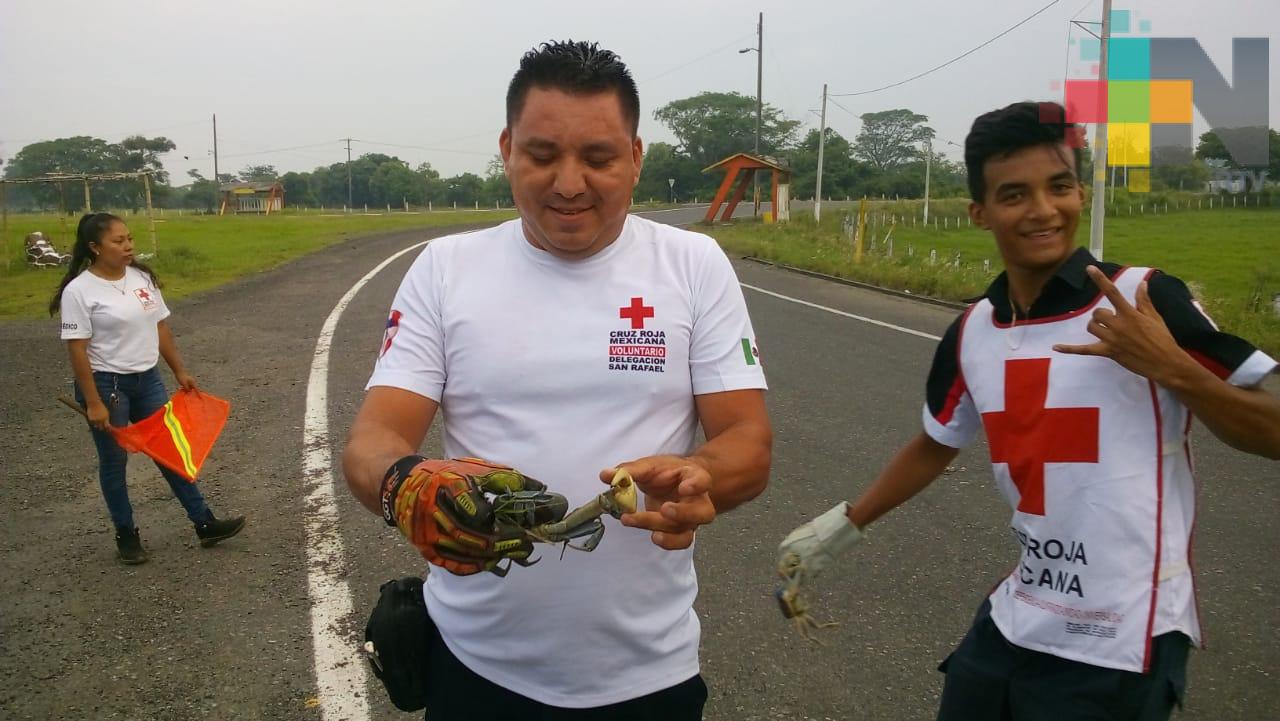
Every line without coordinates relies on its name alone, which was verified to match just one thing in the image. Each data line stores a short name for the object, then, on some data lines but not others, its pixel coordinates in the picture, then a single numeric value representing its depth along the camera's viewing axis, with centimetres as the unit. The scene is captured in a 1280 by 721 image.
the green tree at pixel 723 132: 10725
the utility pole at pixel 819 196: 4106
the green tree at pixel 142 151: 8319
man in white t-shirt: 195
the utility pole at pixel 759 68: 5028
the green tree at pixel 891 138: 12094
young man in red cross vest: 197
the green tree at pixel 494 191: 10000
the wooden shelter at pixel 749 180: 4072
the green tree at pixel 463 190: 10519
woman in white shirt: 525
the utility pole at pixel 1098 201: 1390
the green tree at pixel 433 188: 10631
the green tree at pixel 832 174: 8719
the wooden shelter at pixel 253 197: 8650
